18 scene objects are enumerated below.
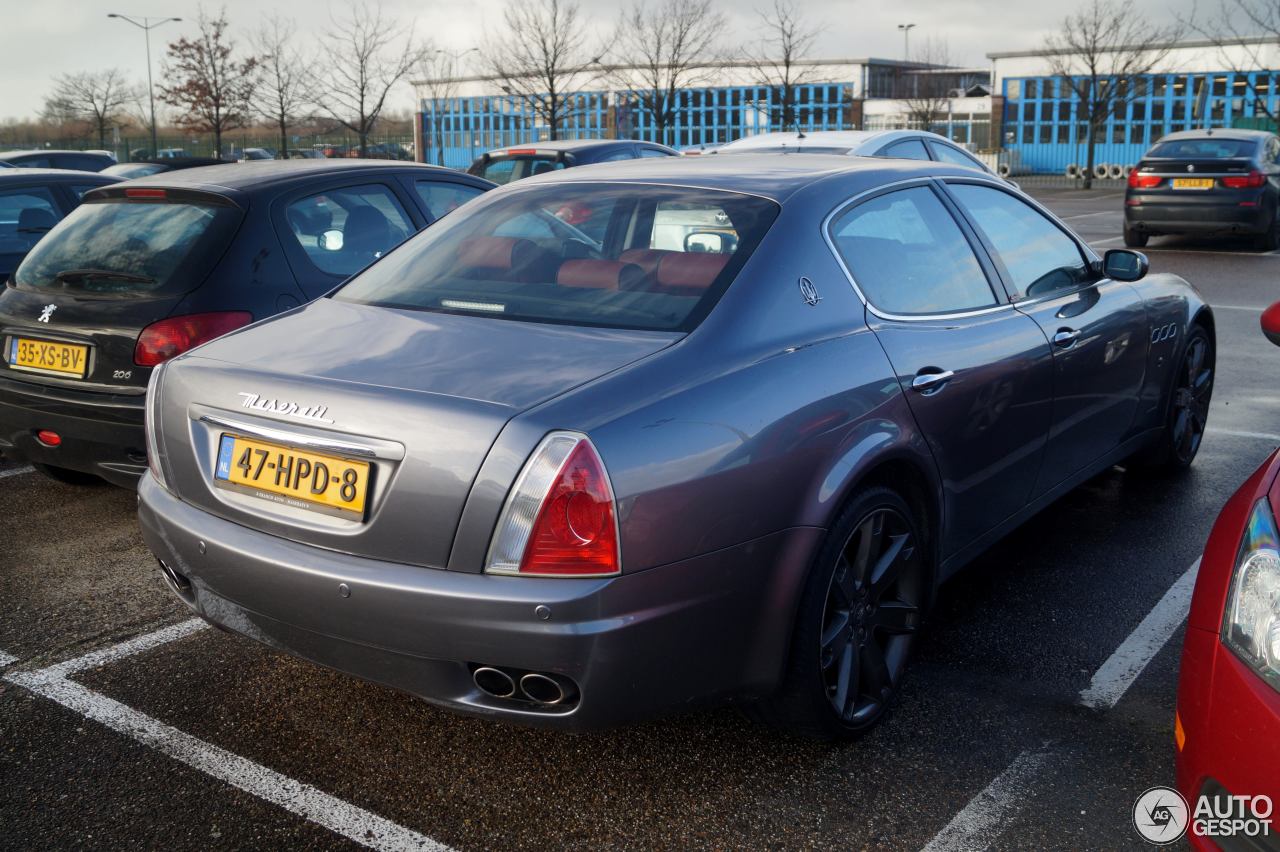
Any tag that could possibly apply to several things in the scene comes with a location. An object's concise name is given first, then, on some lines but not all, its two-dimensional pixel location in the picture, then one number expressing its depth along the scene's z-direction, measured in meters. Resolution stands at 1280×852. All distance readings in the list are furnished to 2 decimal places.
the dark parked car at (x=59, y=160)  17.08
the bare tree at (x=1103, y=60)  39.31
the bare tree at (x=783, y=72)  35.25
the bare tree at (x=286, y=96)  32.28
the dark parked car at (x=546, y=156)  11.52
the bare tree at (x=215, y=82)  36.19
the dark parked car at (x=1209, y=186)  14.78
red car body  1.97
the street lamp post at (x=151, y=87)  39.63
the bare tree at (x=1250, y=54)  41.09
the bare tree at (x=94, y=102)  50.66
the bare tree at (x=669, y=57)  33.88
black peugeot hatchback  4.41
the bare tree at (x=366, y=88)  30.39
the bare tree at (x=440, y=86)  37.29
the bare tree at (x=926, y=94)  46.78
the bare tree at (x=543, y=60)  31.59
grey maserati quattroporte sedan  2.35
